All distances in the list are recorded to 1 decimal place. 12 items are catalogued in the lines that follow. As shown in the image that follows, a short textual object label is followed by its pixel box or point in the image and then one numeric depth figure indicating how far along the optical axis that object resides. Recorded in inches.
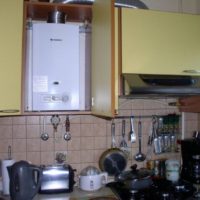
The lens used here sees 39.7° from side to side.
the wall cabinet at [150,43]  60.3
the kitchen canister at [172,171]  73.6
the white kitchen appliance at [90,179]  67.9
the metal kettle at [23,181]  57.5
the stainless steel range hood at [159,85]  57.1
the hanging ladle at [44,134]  72.3
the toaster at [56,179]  66.5
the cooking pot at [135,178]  65.6
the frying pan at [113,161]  73.9
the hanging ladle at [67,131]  73.0
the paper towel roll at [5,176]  65.5
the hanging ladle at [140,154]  77.4
